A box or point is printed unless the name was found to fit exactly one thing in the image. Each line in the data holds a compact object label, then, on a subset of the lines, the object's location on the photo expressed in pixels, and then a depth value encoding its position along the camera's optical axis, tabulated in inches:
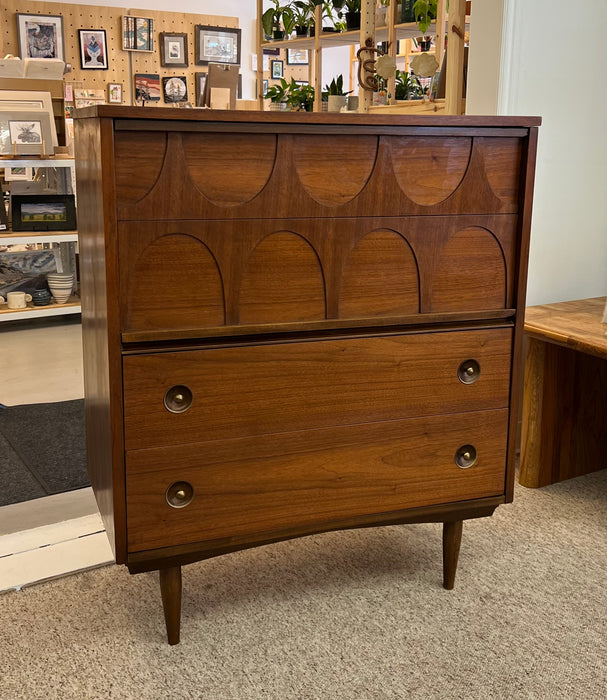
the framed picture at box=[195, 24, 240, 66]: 323.6
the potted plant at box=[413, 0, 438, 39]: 143.3
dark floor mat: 107.8
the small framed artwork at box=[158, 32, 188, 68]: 316.5
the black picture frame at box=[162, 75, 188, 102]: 322.3
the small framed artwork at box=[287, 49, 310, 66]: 354.0
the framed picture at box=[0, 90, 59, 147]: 199.8
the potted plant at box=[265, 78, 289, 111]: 218.1
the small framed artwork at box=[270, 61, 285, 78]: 350.0
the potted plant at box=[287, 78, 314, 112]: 210.8
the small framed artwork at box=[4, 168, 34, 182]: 225.7
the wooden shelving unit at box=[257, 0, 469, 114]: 113.8
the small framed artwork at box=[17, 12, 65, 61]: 289.1
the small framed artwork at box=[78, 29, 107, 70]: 299.9
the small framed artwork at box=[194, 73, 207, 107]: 324.8
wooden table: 101.0
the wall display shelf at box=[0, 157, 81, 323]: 194.9
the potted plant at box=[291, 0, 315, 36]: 204.7
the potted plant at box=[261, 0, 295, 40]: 214.5
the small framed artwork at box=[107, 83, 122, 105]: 309.8
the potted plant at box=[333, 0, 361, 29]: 188.1
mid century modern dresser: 60.0
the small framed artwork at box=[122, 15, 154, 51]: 305.6
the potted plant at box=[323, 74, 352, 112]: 173.8
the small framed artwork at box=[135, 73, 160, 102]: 315.6
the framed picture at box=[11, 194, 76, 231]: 200.8
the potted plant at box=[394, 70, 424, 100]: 152.9
